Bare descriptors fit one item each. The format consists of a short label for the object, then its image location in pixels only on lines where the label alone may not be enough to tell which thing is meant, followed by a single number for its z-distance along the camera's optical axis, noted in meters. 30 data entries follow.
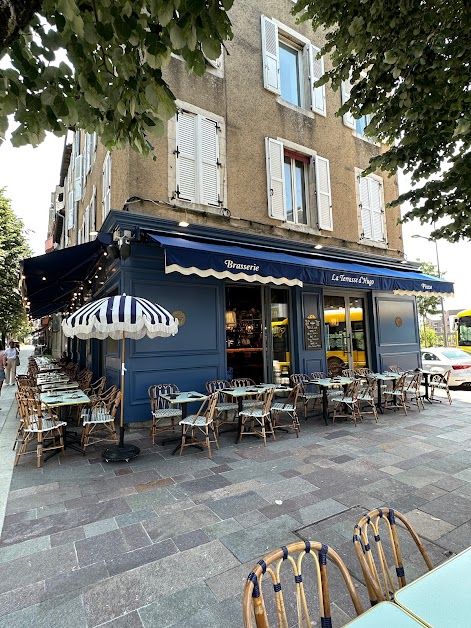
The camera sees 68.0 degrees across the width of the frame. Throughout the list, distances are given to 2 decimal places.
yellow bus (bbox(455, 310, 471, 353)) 15.59
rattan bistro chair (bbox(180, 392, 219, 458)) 5.44
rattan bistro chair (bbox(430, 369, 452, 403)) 9.20
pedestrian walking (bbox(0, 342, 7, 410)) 10.99
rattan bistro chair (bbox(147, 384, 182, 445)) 6.07
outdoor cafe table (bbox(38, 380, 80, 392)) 7.81
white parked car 11.52
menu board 9.49
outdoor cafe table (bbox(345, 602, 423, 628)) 1.21
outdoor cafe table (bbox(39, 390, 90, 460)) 5.57
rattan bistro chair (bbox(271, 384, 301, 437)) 6.50
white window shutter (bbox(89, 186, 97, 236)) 11.09
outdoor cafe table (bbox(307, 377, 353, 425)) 7.36
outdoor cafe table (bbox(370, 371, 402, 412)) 8.39
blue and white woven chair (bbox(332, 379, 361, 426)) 7.16
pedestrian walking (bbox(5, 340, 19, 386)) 13.29
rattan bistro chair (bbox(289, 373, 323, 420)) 7.81
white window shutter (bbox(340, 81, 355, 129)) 10.98
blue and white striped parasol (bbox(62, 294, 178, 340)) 4.84
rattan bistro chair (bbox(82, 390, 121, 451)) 5.63
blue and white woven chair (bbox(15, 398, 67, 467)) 5.11
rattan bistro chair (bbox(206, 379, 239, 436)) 7.41
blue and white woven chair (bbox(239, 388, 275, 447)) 5.96
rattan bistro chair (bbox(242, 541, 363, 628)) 1.30
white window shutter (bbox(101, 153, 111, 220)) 8.65
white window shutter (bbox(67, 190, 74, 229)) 15.78
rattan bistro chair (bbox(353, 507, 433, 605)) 1.54
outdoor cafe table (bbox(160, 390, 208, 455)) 5.64
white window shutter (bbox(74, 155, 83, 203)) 13.02
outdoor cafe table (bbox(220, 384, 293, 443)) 6.21
